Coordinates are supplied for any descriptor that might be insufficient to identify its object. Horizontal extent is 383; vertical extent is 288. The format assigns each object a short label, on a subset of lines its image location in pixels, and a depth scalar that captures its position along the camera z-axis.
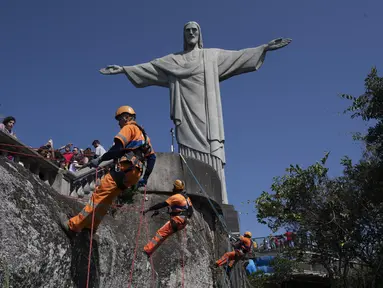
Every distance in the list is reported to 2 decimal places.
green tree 13.81
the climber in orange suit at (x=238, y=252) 10.29
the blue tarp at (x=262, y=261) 23.28
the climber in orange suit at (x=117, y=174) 4.87
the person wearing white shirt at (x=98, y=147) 10.68
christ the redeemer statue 16.47
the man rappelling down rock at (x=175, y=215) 7.24
